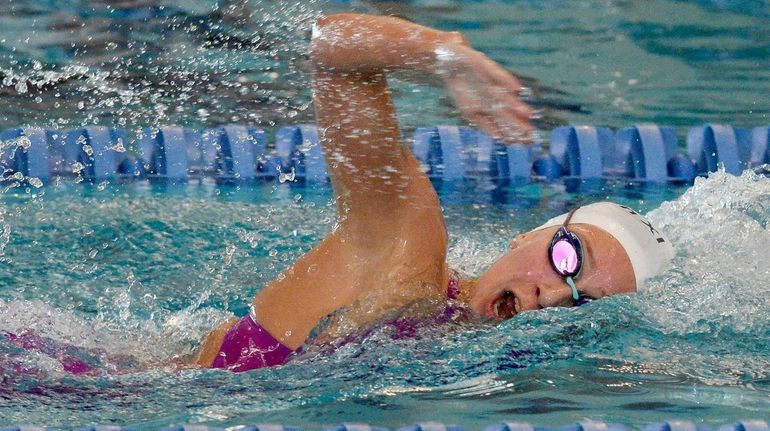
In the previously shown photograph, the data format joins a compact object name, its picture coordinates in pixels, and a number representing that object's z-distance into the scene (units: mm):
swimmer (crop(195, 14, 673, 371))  6716
